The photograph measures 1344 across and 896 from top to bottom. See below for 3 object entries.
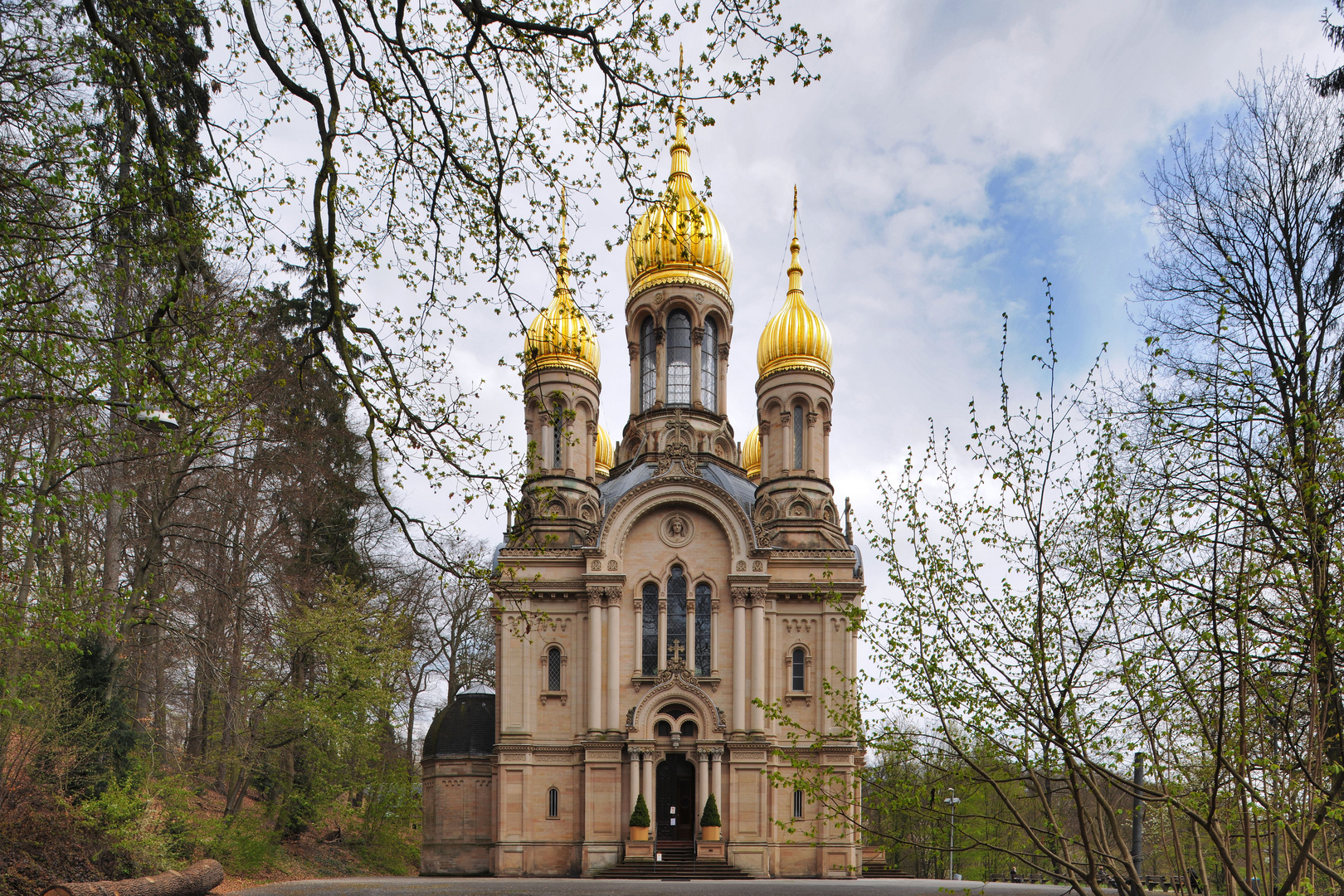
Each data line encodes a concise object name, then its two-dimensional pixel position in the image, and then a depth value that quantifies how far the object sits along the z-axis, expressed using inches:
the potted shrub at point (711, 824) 1214.9
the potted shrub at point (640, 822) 1213.1
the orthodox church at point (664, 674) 1261.1
